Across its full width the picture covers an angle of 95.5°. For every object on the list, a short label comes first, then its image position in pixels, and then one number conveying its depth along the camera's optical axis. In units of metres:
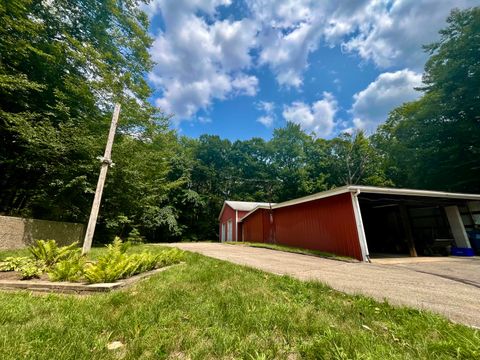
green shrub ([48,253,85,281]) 3.24
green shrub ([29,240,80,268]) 4.01
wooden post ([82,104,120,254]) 5.09
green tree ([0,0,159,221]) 7.90
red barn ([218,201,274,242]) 22.33
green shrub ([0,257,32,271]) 3.90
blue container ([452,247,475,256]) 9.77
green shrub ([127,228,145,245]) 14.35
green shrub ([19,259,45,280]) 3.42
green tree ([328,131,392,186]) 30.41
